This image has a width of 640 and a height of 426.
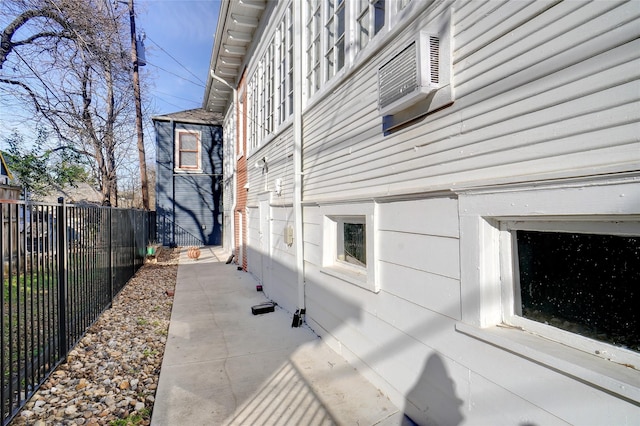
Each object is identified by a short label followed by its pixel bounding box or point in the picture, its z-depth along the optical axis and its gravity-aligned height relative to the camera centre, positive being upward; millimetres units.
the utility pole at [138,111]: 13434 +4189
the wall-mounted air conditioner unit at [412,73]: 2428 +1035
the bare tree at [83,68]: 8664 +4571
